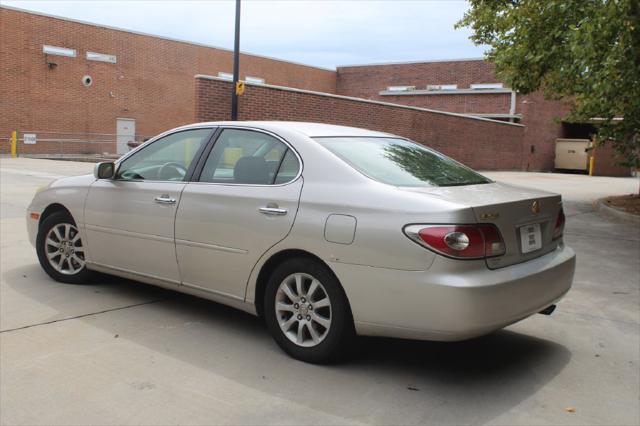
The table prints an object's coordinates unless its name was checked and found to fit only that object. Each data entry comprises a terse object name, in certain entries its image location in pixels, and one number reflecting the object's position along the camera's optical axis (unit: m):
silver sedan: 3.46
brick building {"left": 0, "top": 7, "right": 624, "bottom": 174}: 28.52
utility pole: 16.14
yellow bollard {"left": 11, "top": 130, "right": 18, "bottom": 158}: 26.78
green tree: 8.38
